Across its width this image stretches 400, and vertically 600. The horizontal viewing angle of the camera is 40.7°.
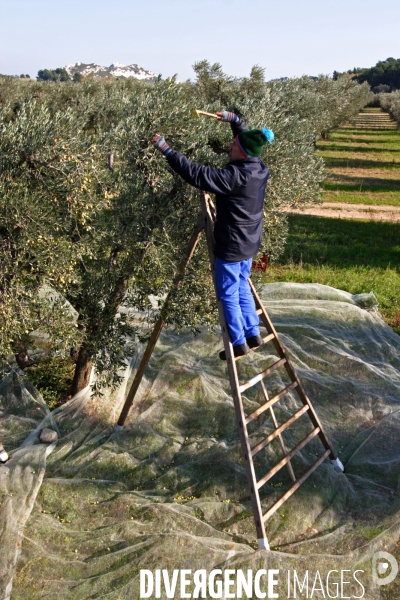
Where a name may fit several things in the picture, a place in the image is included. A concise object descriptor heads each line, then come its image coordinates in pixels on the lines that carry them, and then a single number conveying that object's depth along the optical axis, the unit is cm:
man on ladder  484
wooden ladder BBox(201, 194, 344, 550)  497
